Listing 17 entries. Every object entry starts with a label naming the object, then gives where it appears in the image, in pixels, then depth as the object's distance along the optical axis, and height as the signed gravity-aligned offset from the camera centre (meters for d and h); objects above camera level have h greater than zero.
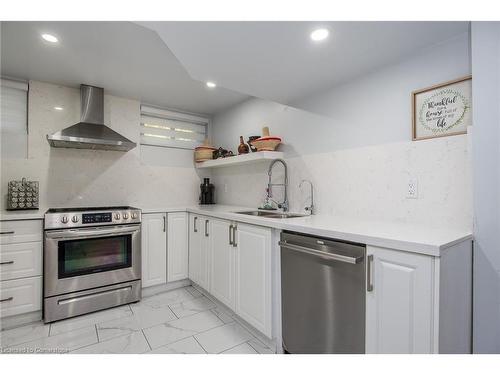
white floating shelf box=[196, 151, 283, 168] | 2.42 +0.32
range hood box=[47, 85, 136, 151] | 2.38 +0.55
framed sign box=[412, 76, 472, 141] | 1.38 +0.47
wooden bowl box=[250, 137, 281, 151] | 2.46 +0.45
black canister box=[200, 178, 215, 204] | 3.52 -0.06
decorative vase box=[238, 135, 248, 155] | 2.84 +0.46
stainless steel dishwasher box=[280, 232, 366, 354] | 1.26 -0.60
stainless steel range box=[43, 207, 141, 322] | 2.18 -0.69
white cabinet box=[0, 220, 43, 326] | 2.04 -0.67
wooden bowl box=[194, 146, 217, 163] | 3.40 +0.49
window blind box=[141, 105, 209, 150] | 3.27 +0.82
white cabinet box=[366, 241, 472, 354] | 1.00 -0.48
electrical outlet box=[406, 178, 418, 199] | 1.56 +0.00
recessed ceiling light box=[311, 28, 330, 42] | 1.33 +0.84
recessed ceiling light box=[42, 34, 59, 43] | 1.78 +1.07
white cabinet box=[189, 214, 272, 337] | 1.78 -0.66
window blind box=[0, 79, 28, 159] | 2.46 +0.68
